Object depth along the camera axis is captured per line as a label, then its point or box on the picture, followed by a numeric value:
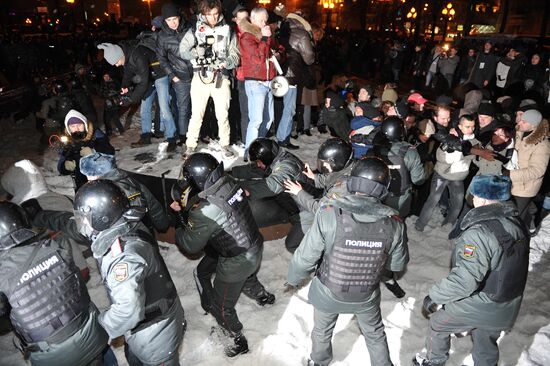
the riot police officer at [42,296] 2.18
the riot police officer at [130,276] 2.26
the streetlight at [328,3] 25.64
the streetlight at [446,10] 26.86
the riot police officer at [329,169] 3.67
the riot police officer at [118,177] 3.30
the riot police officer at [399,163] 4.33
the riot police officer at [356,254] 2.62
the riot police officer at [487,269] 2.61
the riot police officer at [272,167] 3.84
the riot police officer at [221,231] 3.05
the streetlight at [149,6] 31.21
